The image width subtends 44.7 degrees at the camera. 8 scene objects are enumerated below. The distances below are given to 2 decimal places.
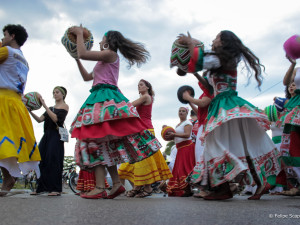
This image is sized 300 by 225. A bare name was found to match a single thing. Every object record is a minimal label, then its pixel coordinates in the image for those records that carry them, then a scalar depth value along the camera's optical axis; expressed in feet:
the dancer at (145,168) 18.02
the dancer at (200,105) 13.67
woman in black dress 17.28
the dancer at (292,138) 15.43
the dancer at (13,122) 13.41
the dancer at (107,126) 12.93
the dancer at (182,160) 18.99
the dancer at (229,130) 12.12
